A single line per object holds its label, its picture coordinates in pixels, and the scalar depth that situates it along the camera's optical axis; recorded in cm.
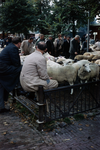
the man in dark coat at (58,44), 1235
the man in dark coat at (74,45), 995
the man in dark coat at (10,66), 515
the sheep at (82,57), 1073
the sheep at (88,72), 702
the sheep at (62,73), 693
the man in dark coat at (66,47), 1258
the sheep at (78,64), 757
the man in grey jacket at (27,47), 966
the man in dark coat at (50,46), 1108
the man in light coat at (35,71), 442
